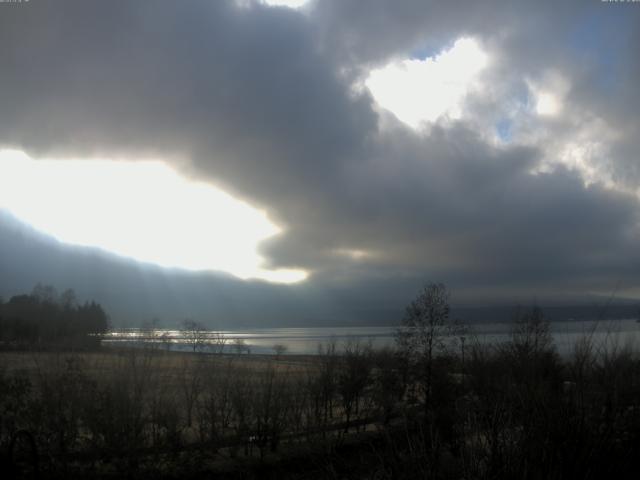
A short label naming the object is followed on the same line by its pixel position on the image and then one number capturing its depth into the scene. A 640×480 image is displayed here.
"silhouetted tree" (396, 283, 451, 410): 40.31
